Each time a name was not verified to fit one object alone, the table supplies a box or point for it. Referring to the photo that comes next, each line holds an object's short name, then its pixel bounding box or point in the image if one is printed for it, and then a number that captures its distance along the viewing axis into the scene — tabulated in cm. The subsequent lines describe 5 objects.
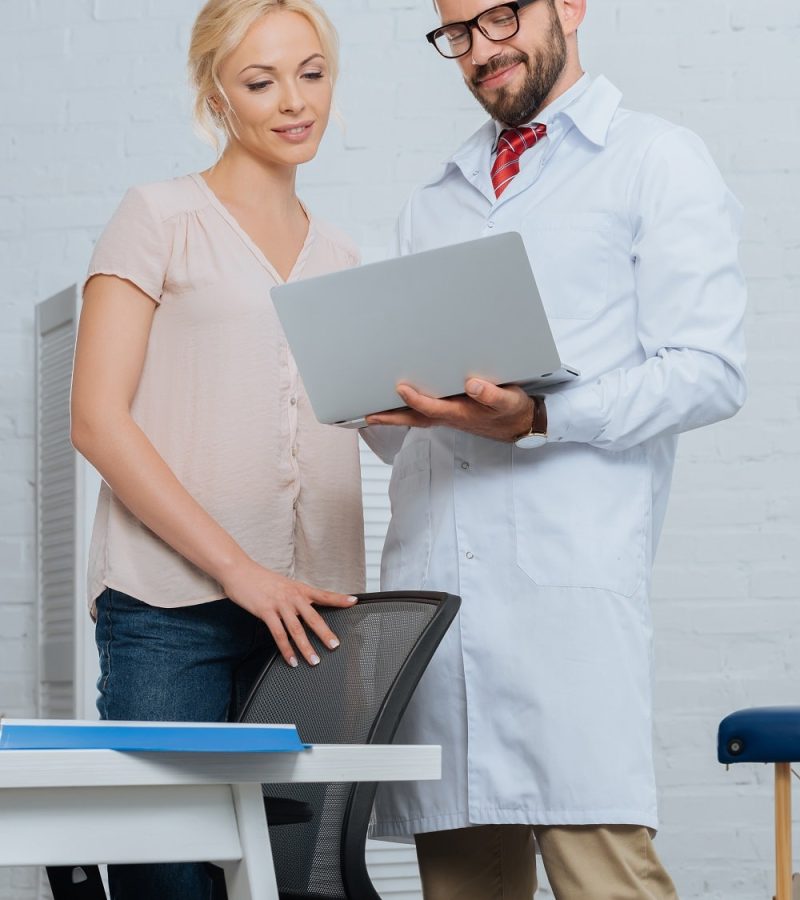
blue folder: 238
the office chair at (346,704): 285
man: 299
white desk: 238
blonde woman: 309
